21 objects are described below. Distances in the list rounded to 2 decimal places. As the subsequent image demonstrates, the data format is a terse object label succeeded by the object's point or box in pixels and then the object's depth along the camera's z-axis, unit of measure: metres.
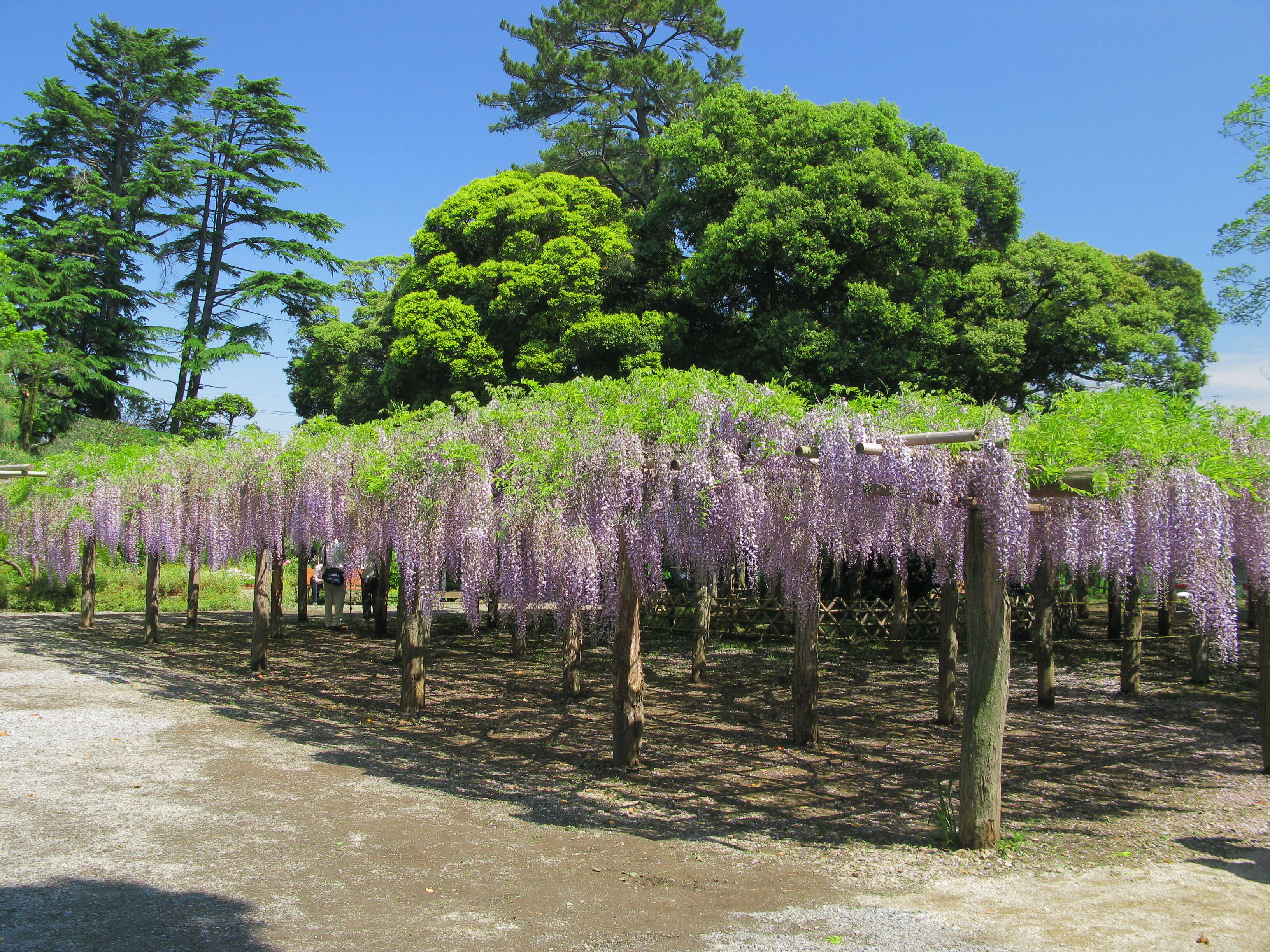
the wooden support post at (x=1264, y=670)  8.38
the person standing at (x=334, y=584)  17.61
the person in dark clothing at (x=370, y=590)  18.50
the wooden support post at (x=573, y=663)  11.90
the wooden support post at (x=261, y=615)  12.88
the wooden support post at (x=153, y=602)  15.51
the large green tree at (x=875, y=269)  14.29
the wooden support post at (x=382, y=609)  17.44
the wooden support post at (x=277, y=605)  17.34
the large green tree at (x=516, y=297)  15.93
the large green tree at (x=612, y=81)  22.58
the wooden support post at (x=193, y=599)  18.50
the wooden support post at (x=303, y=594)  20.64
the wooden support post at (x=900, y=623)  15.00
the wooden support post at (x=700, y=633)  13.15
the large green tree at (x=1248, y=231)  13.84
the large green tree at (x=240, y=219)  30.86
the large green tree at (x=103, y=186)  28.84
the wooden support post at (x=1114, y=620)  18.70
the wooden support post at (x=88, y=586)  16.97
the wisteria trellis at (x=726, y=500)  6.57
